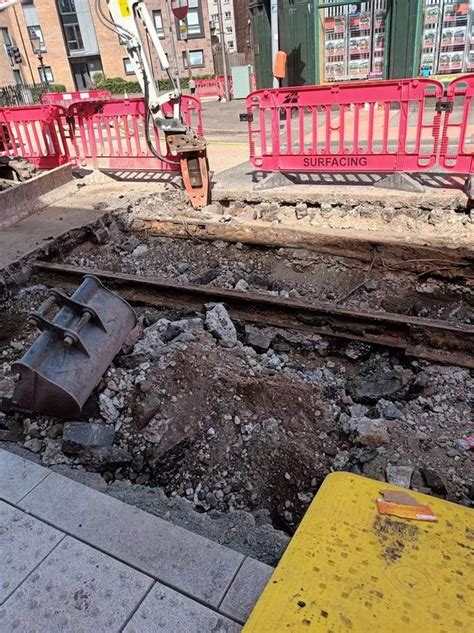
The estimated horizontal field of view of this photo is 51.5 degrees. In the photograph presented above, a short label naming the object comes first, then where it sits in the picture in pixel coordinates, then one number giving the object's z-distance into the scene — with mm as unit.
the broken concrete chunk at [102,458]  3559
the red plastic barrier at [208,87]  29347
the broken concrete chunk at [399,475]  3355
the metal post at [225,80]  26091
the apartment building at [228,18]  59906
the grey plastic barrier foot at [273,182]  8742
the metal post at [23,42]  42881
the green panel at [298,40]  15156
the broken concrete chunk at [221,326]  4968
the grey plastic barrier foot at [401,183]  7886
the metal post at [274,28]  14773
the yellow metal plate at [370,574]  1828
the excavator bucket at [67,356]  3729
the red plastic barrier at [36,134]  10297
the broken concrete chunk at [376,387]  4363
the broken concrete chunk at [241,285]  6121
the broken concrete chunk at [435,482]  3341
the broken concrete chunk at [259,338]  5047
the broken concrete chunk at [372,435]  3742
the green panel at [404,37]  14062
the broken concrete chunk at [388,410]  4062
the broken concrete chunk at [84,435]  3602
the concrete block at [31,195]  8125
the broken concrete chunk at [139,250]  7352
